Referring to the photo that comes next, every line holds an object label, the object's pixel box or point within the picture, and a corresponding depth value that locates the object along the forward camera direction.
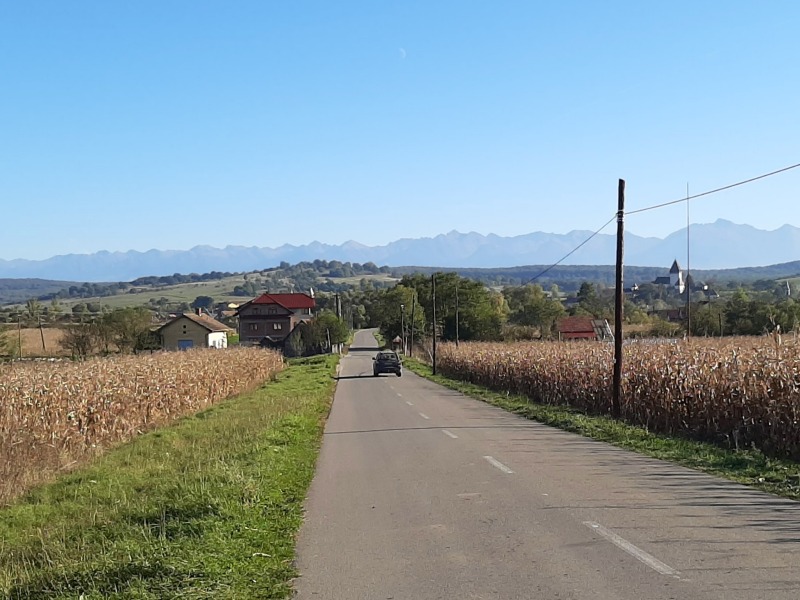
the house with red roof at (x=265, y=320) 120.50
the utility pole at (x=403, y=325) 108.97
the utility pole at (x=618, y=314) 21.92
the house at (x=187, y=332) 87.75
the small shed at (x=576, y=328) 84.25
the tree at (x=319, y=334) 105.50
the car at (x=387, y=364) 56.20
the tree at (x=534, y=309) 117.94
